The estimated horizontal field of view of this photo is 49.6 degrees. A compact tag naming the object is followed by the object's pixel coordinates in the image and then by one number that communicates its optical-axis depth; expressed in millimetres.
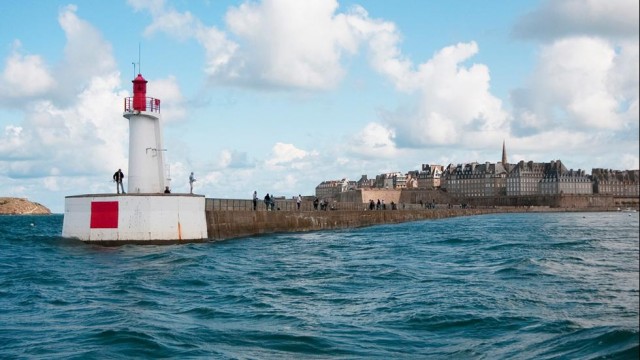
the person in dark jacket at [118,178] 31734
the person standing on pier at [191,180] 33856
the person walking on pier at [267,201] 44844
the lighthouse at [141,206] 29594
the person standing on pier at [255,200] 42972
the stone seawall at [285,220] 36750
